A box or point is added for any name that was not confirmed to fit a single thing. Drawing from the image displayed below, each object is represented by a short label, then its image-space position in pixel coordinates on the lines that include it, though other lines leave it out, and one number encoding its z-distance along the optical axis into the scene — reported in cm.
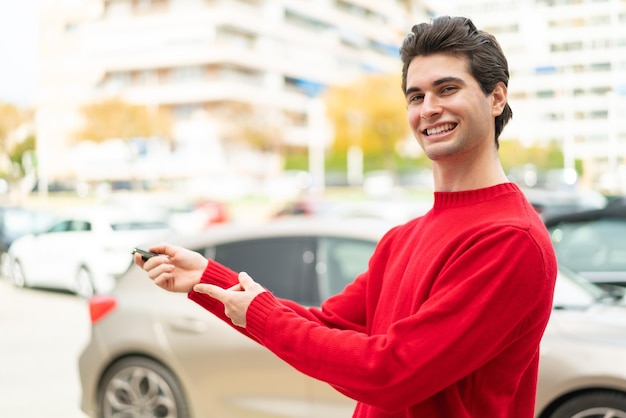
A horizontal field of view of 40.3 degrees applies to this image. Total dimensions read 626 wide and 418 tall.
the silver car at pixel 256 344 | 406
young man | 161
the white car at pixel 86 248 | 1302
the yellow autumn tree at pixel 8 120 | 2721
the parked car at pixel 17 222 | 1809
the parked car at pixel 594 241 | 664
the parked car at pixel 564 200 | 1947
